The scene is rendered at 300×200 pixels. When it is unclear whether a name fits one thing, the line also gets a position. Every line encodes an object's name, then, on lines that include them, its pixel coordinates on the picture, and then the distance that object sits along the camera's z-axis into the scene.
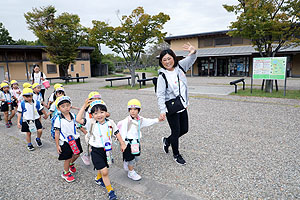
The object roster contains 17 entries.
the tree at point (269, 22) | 9.44
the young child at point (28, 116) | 3.94
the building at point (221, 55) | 20.67
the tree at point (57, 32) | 20.14
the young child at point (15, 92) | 5.95
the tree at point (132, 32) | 13.67
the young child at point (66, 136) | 2.84
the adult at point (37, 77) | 6.77
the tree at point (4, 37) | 44.38
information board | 9.05
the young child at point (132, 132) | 2.78
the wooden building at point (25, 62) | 26.33
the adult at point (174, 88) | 3.04
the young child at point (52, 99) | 4.77
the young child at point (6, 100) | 5.81
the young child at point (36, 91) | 4.47
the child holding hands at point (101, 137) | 2.46
